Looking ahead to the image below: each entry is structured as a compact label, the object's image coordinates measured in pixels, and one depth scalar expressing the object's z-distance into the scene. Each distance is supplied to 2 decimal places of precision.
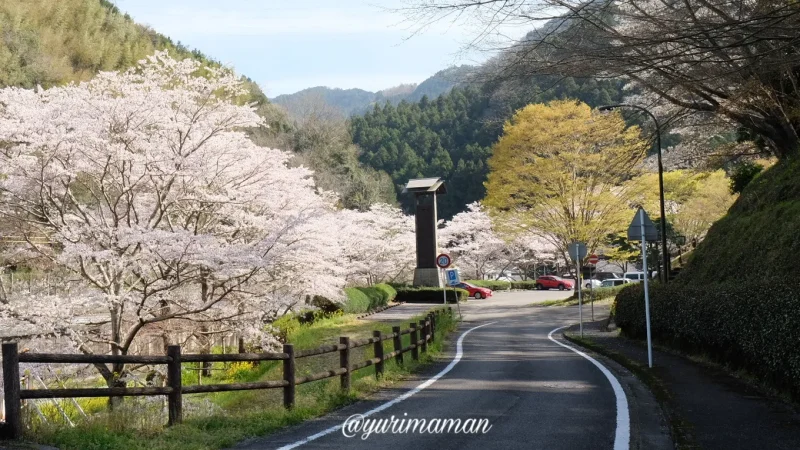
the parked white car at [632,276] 65.06
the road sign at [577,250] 24.05
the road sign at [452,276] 31.00
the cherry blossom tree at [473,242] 73.00
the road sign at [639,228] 14.49
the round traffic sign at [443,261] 29.02
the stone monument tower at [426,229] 55.56
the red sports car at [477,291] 57.56
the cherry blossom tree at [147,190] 16.73
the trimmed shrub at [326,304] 37.11
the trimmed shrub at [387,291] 46.61
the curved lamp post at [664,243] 26.29
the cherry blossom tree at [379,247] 53.81
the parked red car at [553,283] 68.50
